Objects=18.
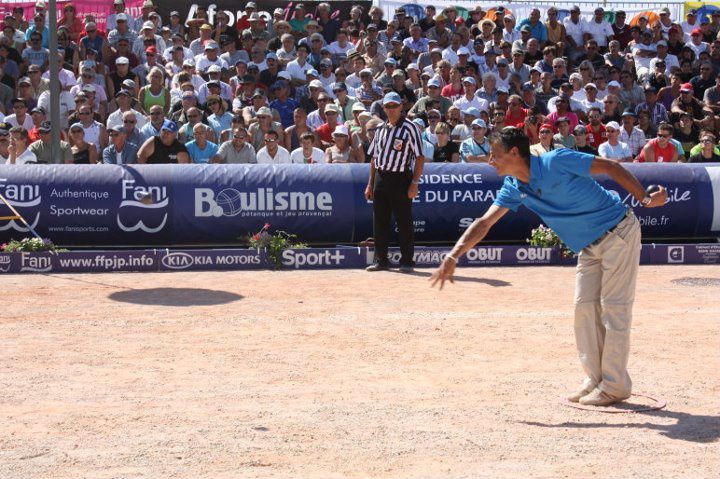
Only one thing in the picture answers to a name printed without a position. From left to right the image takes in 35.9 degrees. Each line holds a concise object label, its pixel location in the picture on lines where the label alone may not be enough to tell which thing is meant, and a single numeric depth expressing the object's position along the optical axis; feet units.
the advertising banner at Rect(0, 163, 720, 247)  47.44
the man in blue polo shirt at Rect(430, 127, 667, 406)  23.54
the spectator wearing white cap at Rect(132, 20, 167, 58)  66.08
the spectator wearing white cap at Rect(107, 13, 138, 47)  65.87
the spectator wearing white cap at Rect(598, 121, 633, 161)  56.18
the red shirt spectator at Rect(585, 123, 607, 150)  59.00
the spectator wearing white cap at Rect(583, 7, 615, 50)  76.38
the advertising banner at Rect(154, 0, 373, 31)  72.33
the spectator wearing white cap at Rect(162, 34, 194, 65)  65.16
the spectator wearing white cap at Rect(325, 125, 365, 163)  53.01
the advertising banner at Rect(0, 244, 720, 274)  46.29
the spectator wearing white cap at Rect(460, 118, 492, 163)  52.95
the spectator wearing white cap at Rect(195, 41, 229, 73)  64.34
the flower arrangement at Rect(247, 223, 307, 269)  47.03
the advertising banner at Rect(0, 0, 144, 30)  71.77
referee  43.93
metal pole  48.67
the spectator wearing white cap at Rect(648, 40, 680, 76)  73.00
